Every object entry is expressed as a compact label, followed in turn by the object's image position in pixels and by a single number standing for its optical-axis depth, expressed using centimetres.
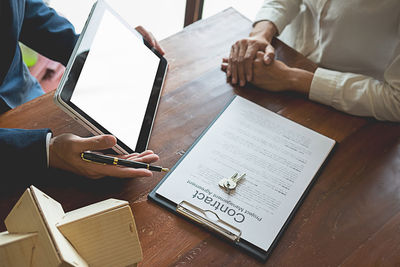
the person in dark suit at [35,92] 87
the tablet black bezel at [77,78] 82
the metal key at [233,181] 91
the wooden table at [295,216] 83
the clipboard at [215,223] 82
